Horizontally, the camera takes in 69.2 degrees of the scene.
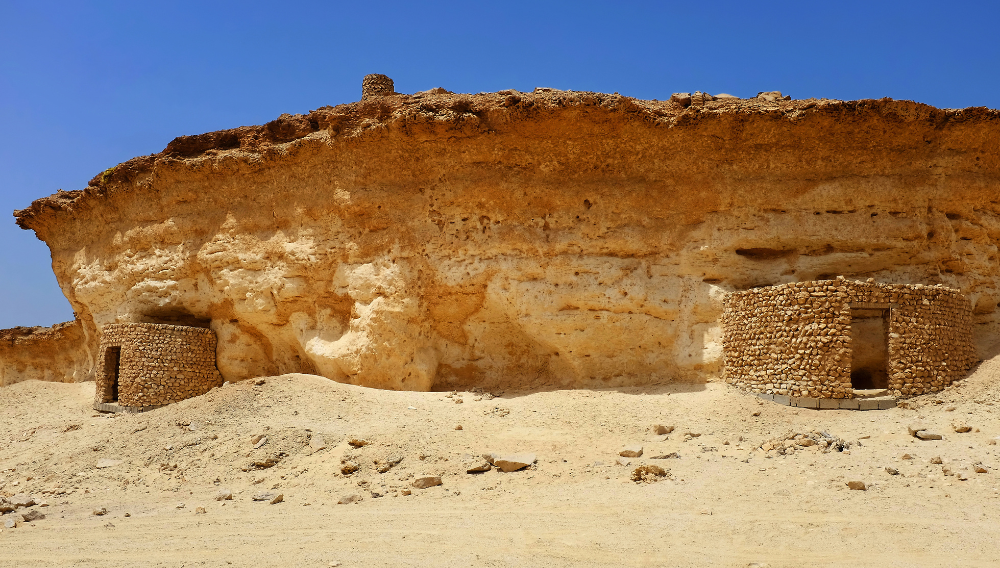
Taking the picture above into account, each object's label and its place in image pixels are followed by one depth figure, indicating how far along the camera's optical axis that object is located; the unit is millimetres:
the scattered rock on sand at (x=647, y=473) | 6559
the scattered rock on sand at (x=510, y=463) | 7062
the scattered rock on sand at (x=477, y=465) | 7070
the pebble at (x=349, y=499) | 6562
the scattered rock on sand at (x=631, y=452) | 7289
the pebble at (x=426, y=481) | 6824
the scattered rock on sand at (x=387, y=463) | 7327
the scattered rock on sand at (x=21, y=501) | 7176
